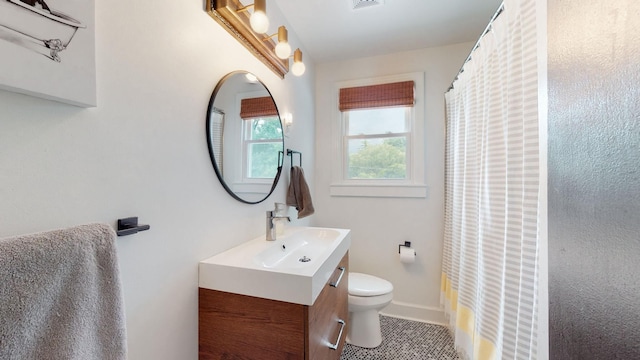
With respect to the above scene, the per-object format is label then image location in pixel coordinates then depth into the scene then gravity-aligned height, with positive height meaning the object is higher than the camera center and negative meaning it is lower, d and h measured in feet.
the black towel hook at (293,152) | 6.01 +0.67
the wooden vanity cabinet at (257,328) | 2.89 -1.93
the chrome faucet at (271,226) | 4.65 -0.94
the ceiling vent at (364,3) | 5.26 +3.96
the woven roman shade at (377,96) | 7.16 +2.61
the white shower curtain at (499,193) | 2.75 -0.24
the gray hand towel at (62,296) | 1.39 -0.79
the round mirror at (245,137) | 3.65 +0.75
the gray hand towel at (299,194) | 6.02 -0.40
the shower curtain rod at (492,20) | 3.49 +2.52
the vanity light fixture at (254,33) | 3.50 +2.55
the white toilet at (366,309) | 5.57 -3.16
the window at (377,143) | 7.50 +1.17
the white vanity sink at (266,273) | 2.87 -1.27
